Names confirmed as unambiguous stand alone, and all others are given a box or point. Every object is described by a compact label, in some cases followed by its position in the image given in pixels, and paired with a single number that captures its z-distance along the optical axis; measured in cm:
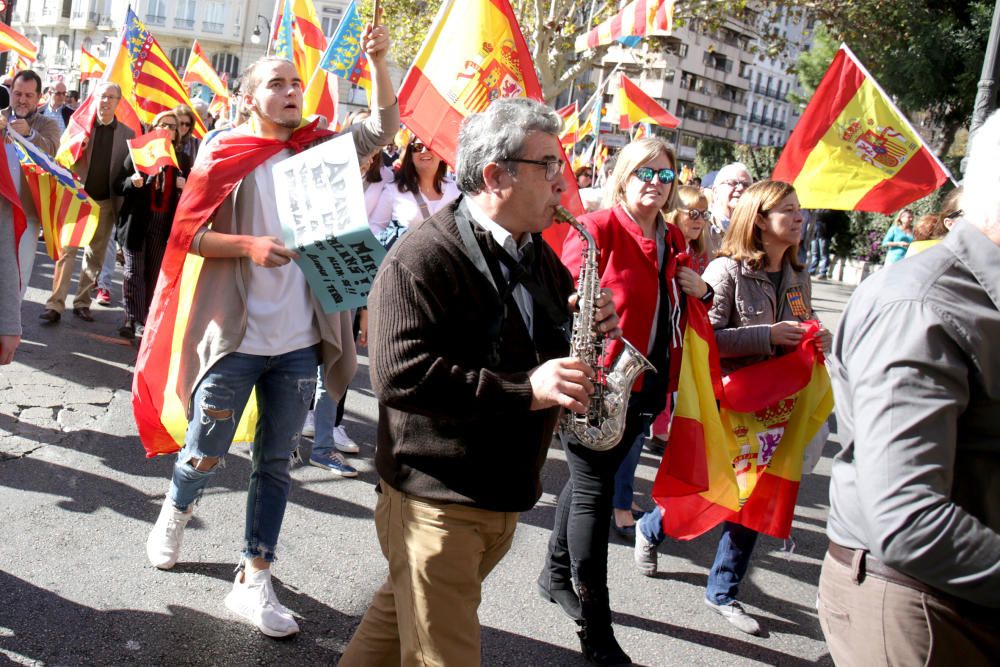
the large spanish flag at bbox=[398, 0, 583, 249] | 463
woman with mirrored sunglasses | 371
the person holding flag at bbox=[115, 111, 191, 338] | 789
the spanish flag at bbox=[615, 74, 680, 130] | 1365
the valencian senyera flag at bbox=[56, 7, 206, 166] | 837
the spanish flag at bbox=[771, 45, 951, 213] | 557
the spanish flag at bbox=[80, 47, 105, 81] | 1339
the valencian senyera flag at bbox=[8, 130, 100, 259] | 386
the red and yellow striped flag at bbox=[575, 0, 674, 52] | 893
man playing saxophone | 231
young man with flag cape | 357
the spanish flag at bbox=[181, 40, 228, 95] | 1309
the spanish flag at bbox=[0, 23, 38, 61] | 520
